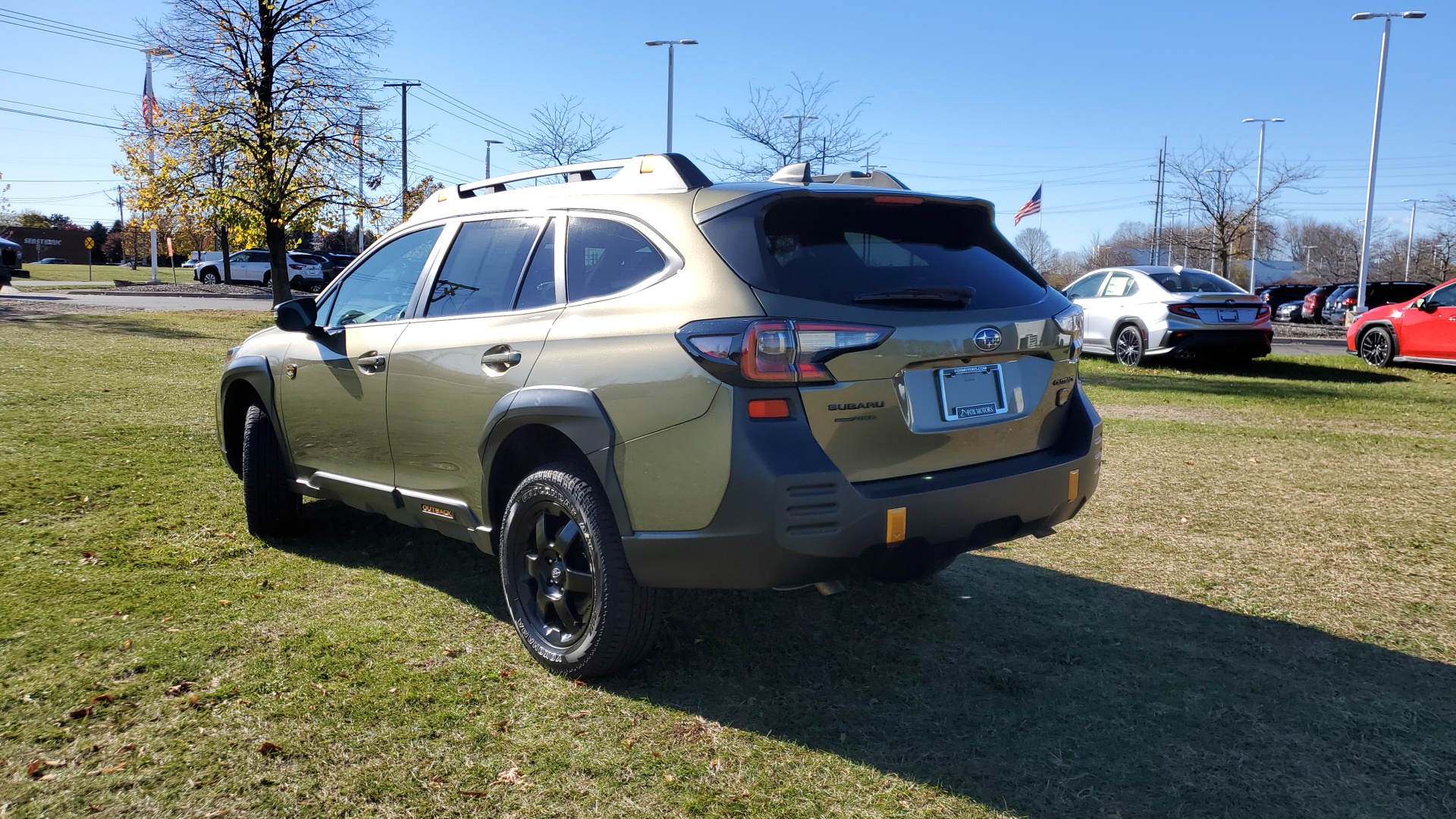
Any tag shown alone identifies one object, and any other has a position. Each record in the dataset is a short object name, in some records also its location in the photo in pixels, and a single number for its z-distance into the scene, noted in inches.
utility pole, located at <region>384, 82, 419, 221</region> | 1831.9
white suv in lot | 1646.2
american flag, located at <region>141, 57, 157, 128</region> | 1087.6
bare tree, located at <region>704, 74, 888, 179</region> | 984.3
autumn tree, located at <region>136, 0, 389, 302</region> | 949.2
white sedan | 565.3
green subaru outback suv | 121.4
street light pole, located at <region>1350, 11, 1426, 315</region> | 1070.4
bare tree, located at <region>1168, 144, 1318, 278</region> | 1526.8
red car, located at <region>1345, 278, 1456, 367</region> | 573.6
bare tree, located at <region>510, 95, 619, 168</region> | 1243.8
